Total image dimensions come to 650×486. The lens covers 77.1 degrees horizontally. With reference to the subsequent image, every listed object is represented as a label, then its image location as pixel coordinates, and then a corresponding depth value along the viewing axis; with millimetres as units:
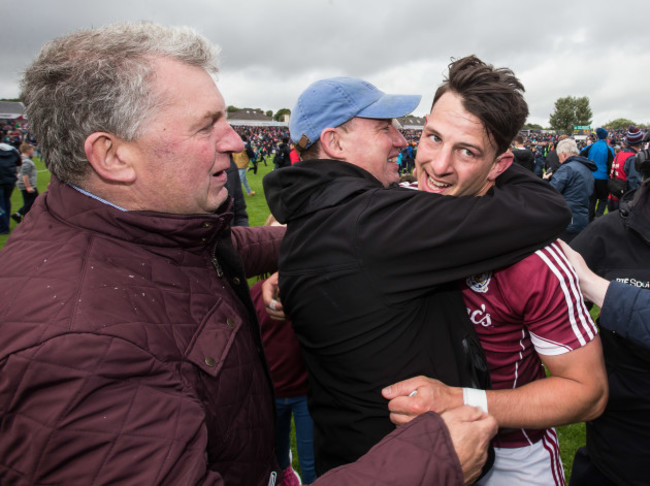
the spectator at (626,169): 8828
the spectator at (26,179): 10688
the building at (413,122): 78288
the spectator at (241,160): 9523
